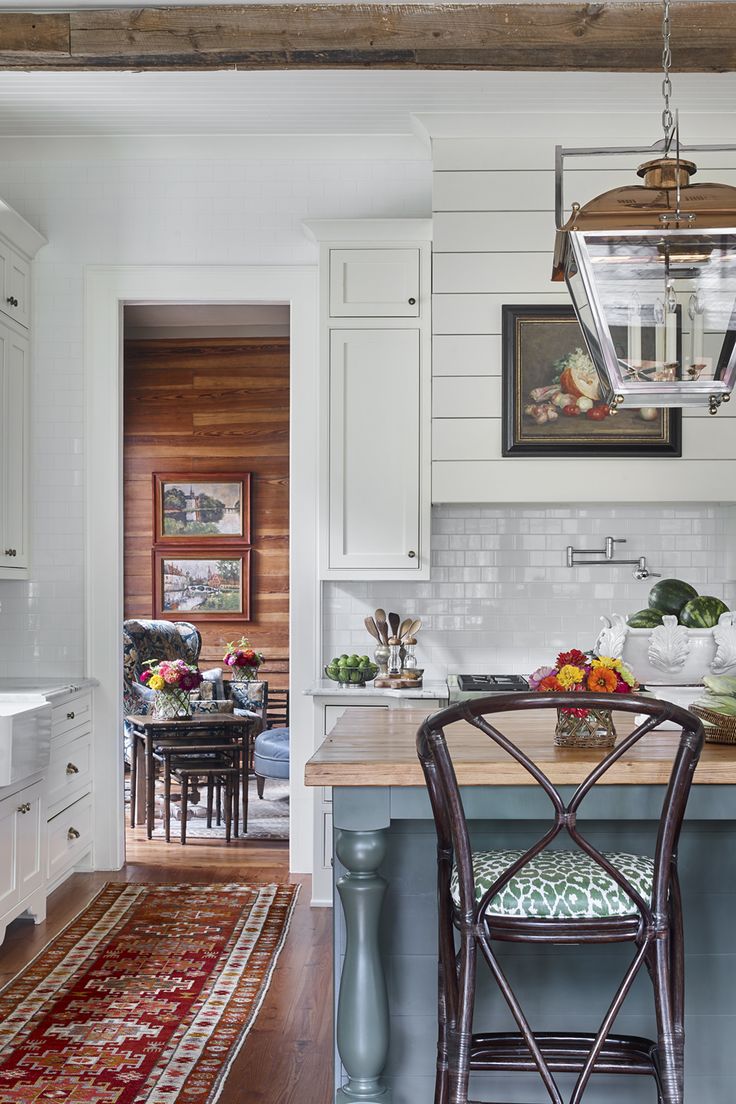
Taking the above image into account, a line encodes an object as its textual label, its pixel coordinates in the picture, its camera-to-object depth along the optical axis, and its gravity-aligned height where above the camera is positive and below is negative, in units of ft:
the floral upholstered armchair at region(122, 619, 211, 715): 21.11 -2.04
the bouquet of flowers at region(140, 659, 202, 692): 17.57 -2.07
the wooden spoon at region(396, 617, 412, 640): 14.98 -1.06
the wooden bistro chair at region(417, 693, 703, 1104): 5.75 -1.92
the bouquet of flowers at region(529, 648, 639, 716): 7.03 -0.82
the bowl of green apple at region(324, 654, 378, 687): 14.53 -1.60
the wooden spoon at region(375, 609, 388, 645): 15.11 -1.07
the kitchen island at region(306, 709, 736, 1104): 7.41 -2.88
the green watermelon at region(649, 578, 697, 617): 13.51 -0.53
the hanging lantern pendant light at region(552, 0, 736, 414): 6.47 +1.72
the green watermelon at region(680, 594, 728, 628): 12.69 -0.70
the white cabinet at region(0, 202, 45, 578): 14.73 +2.40
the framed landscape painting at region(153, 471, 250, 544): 25.84 +1.12
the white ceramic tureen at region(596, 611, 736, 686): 10.32 -0.95
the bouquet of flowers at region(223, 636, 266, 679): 23.65 -2.41
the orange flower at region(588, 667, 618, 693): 7.02 -0.83
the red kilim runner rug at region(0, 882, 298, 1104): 8.93 -4.49
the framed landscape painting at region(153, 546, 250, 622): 25.72 -0.75
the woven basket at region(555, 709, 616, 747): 6.98 -1.16
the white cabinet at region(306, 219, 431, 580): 14.98 +2.12
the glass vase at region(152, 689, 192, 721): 17.83 -2.53
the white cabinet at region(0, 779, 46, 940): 11.99 -3.55
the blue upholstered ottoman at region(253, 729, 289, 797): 19.02 -3.67
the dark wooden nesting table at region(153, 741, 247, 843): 17.52 -3.53
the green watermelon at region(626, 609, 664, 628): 12.55 -0.78
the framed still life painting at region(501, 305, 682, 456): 14.60 +2.11
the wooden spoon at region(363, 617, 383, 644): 15.08 -1.05
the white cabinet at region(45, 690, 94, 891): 14.11 -3.28
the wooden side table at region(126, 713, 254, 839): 17.53 -2.96
